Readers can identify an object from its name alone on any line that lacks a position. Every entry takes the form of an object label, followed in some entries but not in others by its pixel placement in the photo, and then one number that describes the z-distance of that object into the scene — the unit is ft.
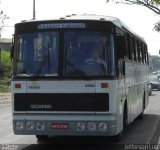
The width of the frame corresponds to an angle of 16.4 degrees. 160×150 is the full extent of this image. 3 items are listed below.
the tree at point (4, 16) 196.75
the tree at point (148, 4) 84.07
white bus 38.34
